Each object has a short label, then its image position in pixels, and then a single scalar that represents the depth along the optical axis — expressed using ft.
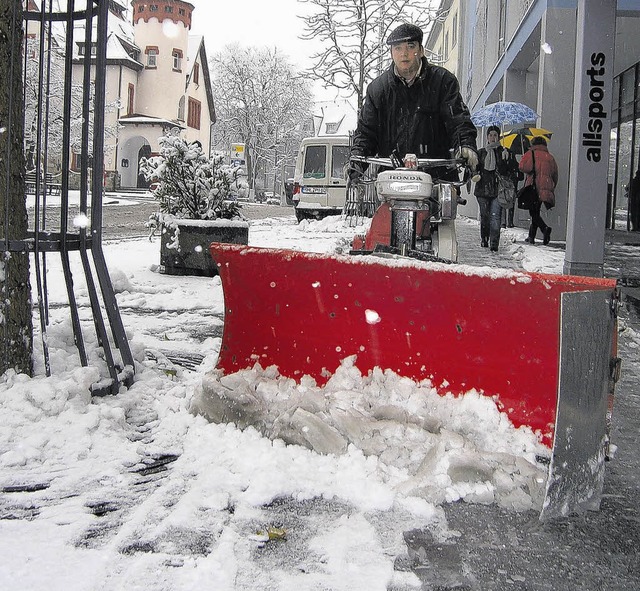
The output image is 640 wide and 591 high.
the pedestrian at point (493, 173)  37.65
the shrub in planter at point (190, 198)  25.52
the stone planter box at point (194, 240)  24.98
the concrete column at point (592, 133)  27.96
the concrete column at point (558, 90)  45.60
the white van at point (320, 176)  66.39
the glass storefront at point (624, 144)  58.95
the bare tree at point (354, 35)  78.84
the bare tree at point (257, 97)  210.79
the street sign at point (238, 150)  127.03
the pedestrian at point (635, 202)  55.25
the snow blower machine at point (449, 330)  7.76
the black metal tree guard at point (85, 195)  11.49
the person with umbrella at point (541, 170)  40.19
